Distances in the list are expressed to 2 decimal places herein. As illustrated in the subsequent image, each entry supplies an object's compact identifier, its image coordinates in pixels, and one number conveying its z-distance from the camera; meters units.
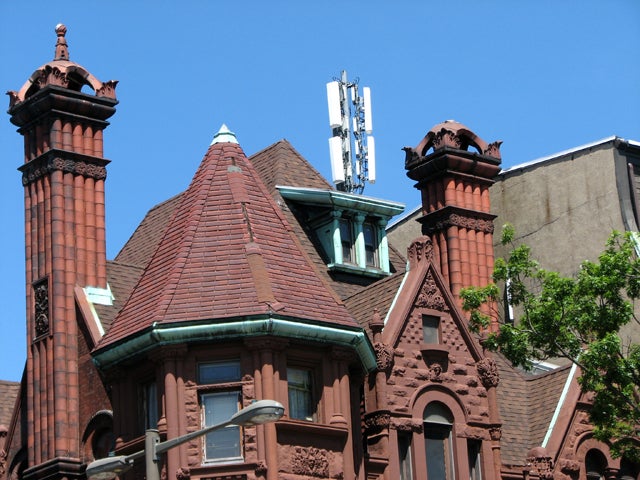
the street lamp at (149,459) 28.12
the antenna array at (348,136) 52.91
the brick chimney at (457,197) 50.00
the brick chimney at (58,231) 42.38
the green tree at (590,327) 39.25
